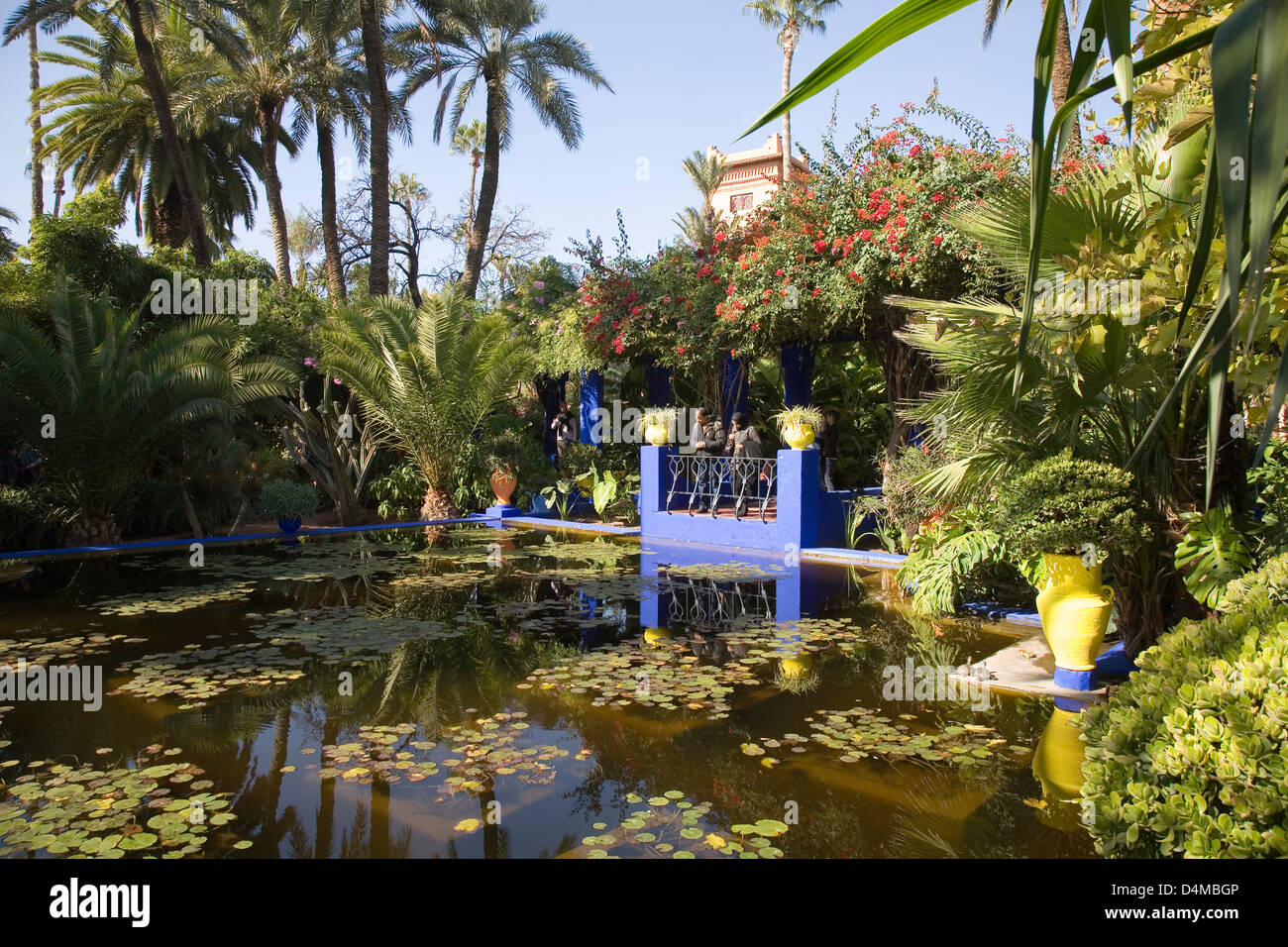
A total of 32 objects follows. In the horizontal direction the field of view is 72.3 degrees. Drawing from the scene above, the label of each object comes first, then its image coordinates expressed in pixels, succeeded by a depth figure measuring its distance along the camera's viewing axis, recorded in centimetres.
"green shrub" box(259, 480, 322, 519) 1482
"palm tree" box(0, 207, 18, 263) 2434
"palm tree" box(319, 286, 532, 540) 1625
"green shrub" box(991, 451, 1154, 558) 535
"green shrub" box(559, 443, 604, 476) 1727
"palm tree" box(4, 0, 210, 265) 1762
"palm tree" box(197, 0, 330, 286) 2147
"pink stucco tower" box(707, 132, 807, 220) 4138
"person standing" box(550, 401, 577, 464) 1809
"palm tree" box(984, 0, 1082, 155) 1213
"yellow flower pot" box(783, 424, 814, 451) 1219
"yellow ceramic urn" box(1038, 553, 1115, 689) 565
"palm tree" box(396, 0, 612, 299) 2241
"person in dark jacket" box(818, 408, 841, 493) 1380
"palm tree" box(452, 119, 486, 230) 3516
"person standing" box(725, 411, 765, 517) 1346
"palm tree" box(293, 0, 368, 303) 2231
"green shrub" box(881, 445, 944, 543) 1005
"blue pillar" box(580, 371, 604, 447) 1900
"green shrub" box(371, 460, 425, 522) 1680
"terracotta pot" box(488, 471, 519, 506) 1686
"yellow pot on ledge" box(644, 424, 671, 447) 1466
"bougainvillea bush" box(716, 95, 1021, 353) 1073
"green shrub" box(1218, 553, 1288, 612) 293
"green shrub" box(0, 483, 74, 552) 1281
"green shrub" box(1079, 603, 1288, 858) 222
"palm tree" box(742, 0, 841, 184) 3312
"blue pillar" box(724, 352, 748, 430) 1669
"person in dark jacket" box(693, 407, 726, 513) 1430
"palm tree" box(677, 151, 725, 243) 3581
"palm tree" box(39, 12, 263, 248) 2231
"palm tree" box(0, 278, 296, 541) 1254
